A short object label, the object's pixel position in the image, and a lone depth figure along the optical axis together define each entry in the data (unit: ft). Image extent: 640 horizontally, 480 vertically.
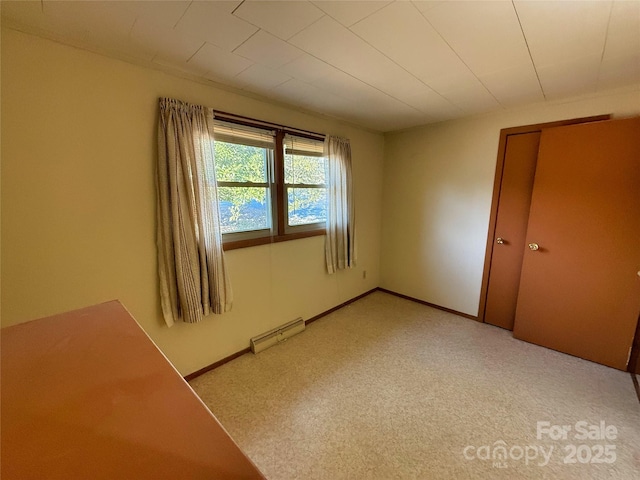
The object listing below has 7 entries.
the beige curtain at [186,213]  5.72
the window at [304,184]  8.34
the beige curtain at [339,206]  9.33
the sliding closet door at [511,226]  8.37
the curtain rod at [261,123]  6.61
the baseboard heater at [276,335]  7.91
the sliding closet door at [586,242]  6.73
